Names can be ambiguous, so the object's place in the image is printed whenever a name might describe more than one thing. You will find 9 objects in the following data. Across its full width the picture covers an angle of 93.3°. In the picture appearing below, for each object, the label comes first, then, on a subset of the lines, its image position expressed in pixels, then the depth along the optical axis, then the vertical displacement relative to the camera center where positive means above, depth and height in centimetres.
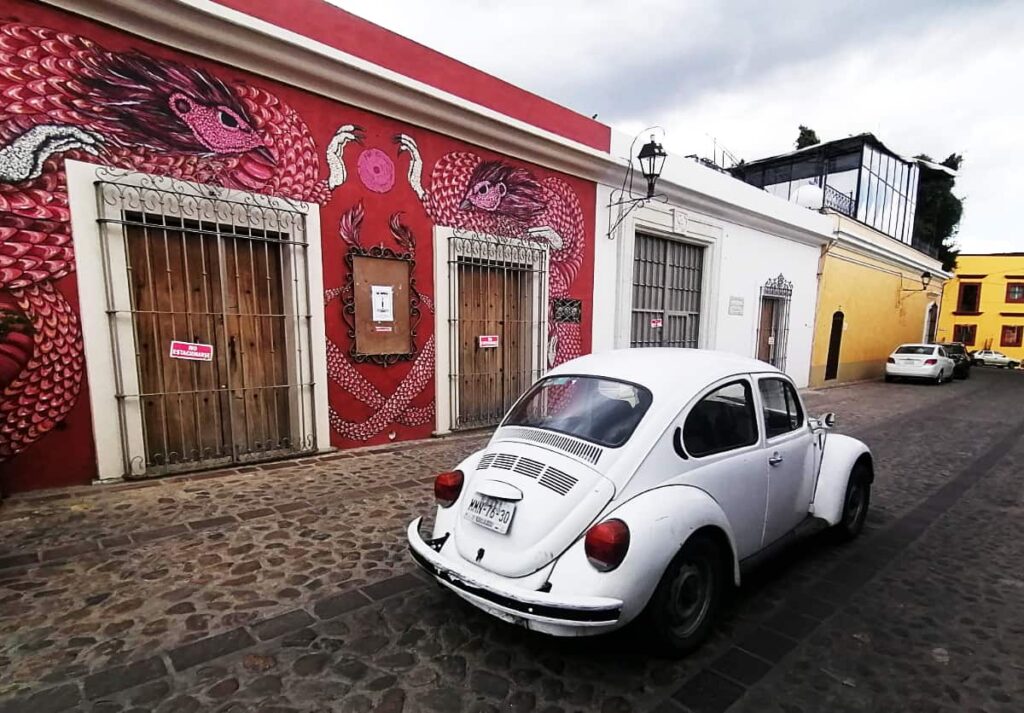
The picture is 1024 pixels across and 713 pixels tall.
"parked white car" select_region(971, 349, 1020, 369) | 3241 -310
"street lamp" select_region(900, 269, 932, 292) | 1964 +141
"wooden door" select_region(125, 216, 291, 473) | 493 -35
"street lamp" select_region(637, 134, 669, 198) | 775 +251
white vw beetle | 224 -100
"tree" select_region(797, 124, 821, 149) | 2434 +885
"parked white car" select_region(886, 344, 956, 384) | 1644 -175
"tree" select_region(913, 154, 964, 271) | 2347 +506
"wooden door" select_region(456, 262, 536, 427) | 730 -44
